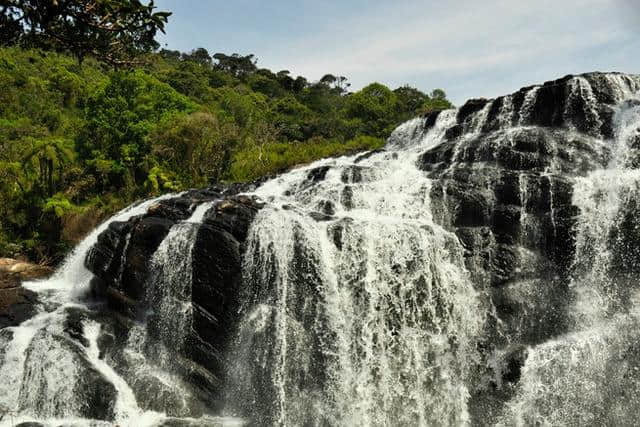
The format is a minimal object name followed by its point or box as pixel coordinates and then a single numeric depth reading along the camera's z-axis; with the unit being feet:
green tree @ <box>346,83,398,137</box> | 159.54
